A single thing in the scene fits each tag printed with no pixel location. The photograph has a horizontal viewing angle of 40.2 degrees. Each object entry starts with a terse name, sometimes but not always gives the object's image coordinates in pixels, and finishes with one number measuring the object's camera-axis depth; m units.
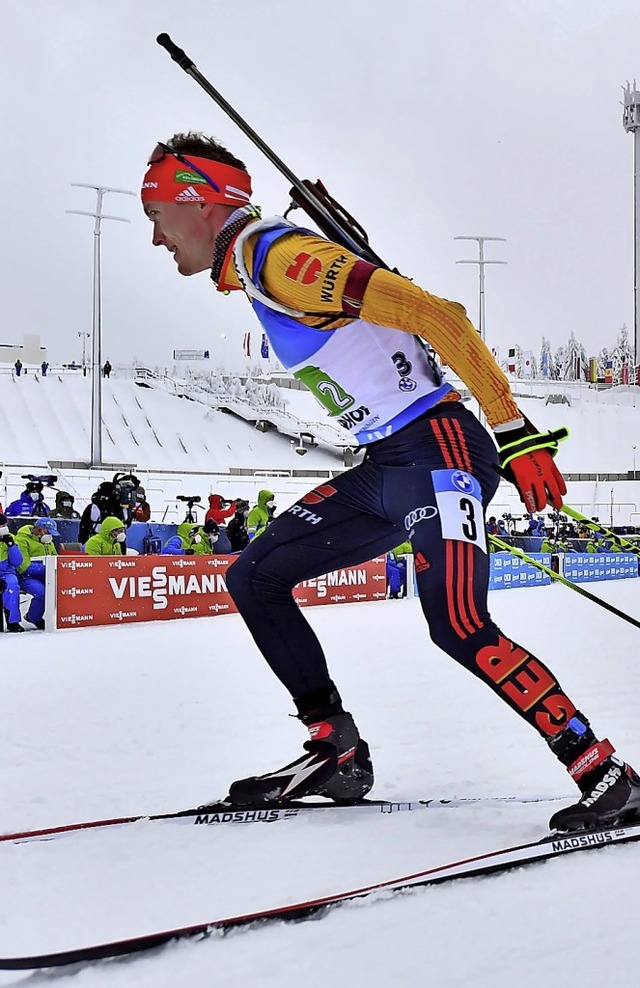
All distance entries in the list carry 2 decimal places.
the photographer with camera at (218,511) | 13.38
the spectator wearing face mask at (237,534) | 11.77
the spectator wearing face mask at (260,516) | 12.20
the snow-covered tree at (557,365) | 84.81
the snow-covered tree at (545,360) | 80.12
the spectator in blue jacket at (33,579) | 8.34
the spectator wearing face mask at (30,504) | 13.05
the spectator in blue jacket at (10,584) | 8.17
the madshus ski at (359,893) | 1.55
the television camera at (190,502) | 13.53
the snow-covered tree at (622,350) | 93.75
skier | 2.17
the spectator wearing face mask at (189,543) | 10.79
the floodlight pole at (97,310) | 26.20
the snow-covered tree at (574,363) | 73.35
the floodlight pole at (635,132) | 56.73
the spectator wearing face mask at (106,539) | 9.48
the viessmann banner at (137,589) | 8.52
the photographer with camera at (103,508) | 10.71
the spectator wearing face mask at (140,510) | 13.18
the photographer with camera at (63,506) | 13.76
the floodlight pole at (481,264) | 34.44
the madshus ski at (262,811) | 2.37
